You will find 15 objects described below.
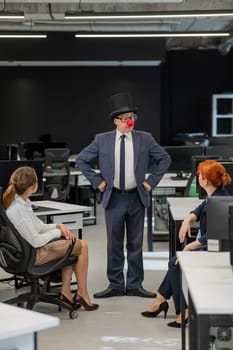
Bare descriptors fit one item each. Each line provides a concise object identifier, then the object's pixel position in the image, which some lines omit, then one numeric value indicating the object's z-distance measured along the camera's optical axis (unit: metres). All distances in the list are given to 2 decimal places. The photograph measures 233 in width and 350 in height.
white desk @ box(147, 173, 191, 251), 10.48
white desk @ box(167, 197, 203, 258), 7.13
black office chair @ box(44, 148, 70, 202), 13.36
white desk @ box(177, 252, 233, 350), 3.65
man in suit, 7.68
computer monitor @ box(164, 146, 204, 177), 11.63
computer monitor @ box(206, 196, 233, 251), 4.81
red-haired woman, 6.13
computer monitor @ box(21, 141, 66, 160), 15.35
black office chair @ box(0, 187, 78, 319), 6.51
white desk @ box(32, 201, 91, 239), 7.81
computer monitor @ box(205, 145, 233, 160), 11.73
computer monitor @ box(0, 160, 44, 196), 8.25
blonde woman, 6.51
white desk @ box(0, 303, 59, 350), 3.02
